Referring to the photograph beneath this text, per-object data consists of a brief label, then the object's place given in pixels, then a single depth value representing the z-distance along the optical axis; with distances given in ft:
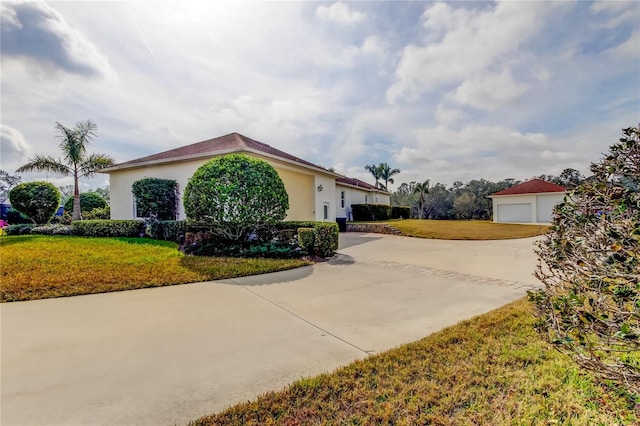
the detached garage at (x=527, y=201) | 79.61
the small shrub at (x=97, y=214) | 59.41
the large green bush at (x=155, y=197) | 40.12
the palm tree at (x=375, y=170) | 134.41
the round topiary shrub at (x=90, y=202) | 66.26
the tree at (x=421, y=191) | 133.69
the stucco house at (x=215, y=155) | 41.29
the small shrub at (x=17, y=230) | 40.86
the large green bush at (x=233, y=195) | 29.14
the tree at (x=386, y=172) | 133.80
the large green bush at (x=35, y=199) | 44.88
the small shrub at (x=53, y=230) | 40.45
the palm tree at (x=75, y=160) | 48.42
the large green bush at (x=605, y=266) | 5.19
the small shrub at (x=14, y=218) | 58.18
